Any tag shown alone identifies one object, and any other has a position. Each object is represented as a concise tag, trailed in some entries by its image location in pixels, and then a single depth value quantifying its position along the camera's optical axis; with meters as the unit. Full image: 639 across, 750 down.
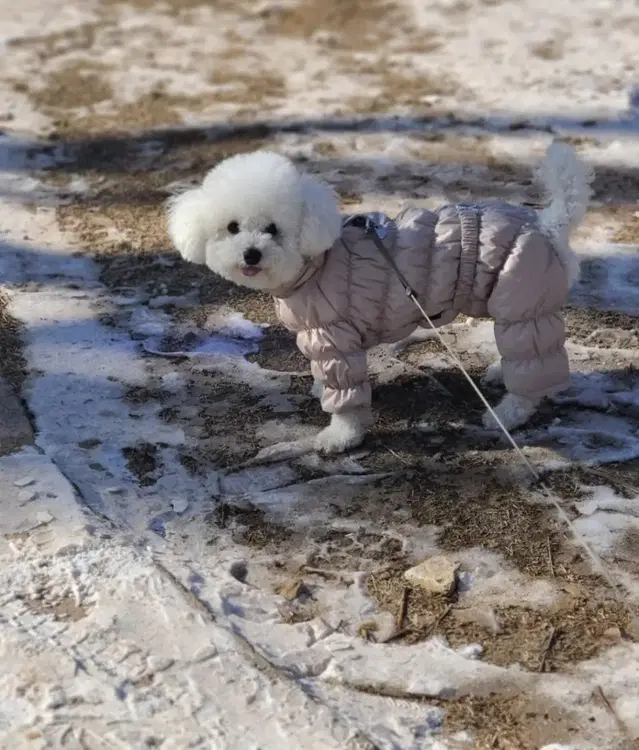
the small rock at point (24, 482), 3.22
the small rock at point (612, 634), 2.69
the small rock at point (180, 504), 3.18
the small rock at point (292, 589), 2.85
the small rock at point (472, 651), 2.66
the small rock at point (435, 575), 2.87
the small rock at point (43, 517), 3.06
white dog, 3.06
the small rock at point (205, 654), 2.61
